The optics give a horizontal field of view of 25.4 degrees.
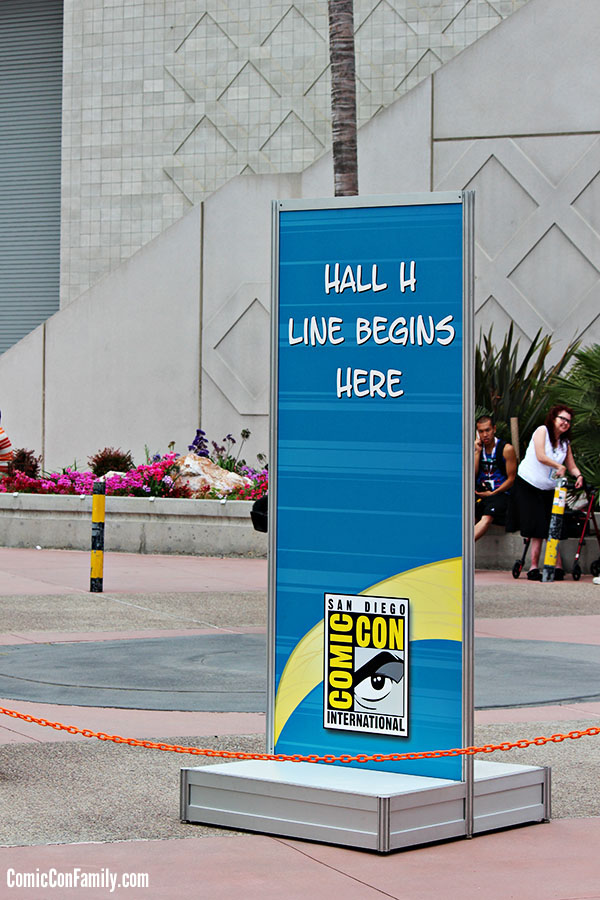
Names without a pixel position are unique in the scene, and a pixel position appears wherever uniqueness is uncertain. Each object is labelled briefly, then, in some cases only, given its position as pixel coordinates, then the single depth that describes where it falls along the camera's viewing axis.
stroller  15.37
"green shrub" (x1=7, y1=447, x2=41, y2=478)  21.45
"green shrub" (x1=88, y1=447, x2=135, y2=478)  21.52
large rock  19.69
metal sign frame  5.25
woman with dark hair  15.34
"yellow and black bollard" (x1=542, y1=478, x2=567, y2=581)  15.10
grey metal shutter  29.67
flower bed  19.20
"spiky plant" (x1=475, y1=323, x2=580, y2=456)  17.69
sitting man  16.12
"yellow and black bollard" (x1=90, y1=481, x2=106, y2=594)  13.48
